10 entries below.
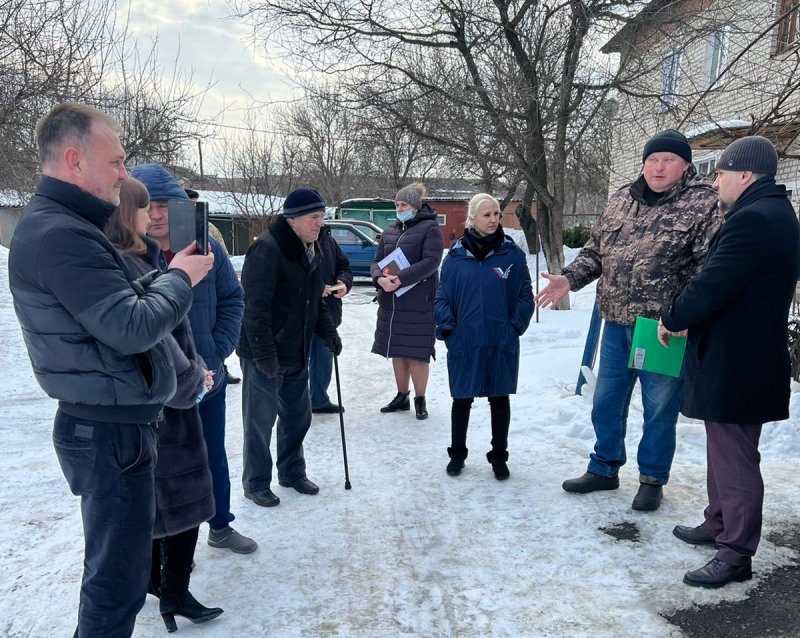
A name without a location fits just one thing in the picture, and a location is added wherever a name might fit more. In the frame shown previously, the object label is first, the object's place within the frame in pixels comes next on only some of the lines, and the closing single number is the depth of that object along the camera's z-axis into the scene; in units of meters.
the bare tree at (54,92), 7.34
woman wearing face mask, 5.71
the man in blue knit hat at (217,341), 3.12
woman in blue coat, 4.25
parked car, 16.48
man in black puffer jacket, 1.81
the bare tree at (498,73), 9.04
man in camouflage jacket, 3.57
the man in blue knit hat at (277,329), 3.71
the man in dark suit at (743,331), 2.85
